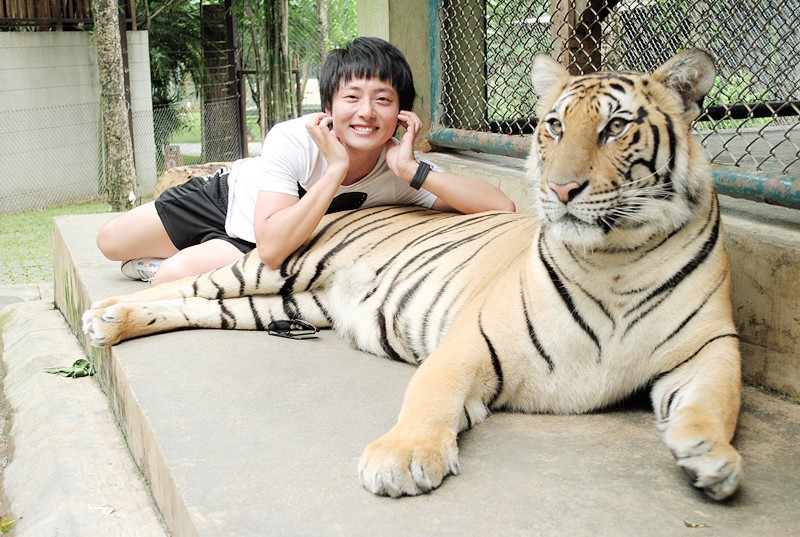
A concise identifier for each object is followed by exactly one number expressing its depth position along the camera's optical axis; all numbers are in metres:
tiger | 2.00
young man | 3.16
